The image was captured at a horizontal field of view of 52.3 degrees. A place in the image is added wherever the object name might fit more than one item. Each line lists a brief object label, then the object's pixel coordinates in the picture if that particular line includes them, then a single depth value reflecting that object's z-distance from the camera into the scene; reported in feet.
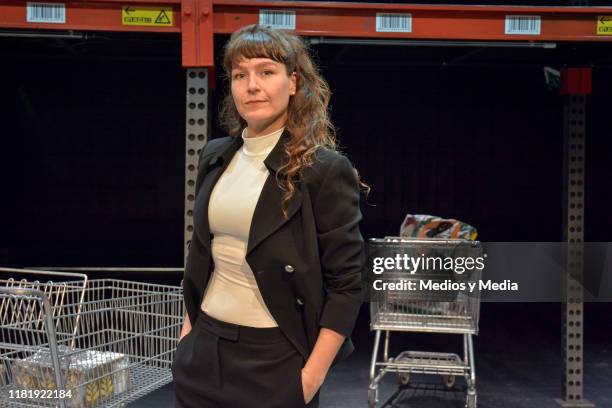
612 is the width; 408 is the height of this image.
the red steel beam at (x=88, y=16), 9.25
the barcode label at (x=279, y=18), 9.64
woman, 4.45
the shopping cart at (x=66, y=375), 6.46
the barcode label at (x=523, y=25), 9.87
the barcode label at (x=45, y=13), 9.25
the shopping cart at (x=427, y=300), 11.58
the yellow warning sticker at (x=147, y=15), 9.40
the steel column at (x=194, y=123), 9.45
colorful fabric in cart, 12.11
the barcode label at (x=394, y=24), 9.77
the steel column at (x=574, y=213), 11.39
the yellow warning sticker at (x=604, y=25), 9.94
